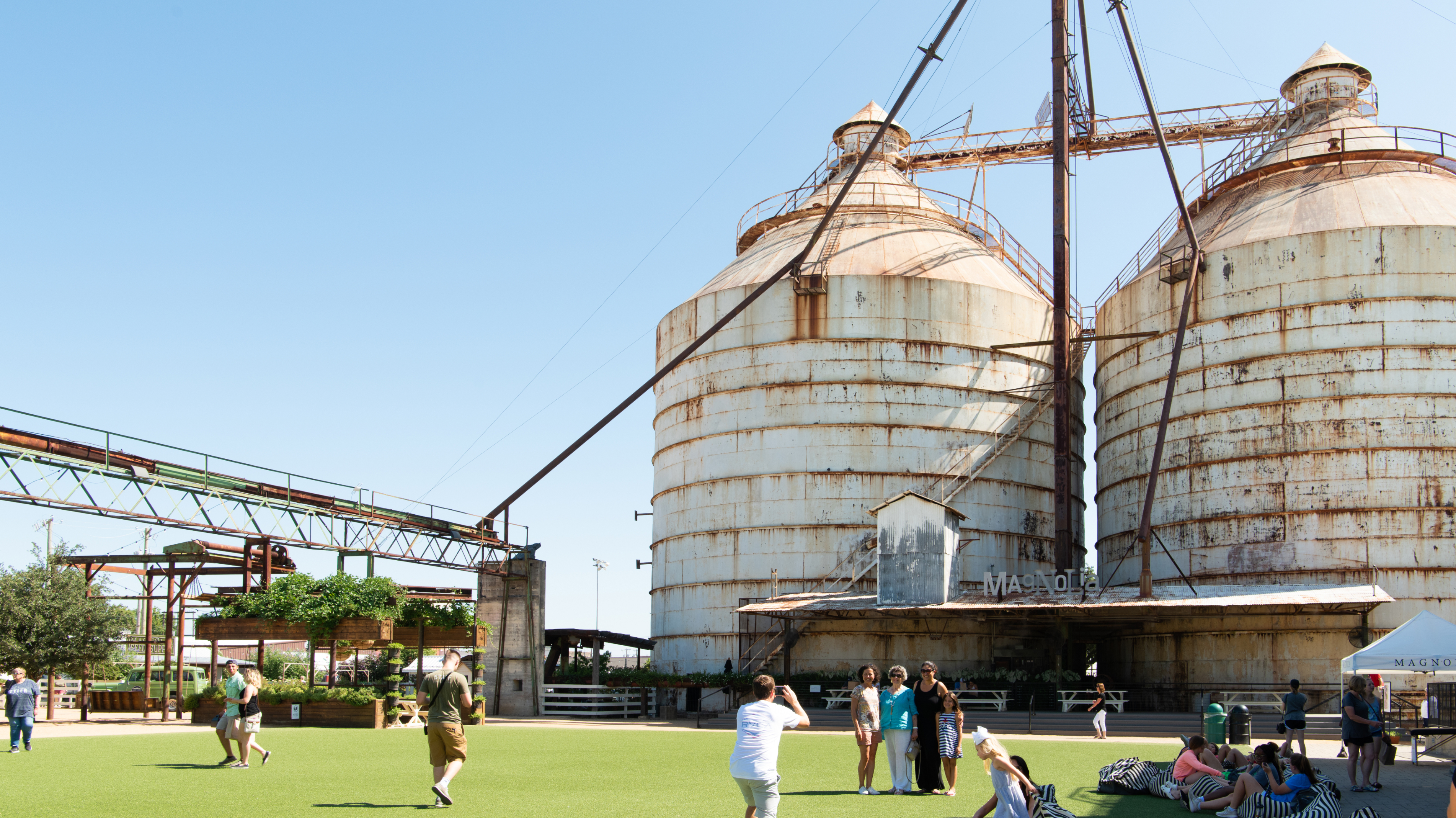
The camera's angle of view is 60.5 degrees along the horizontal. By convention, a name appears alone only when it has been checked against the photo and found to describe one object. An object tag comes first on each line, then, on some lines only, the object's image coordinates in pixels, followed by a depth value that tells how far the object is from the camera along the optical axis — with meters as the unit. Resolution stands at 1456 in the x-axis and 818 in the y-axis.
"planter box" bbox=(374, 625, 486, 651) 32.69
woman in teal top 14.71
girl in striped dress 14.44
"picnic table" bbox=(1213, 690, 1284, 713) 32.07
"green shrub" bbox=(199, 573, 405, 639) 30.08
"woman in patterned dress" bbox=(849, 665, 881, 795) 14.77
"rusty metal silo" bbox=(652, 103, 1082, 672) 39.03
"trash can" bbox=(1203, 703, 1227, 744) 21.36
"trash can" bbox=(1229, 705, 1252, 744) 22.30
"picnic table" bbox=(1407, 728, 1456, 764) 18.05
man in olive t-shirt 12.93
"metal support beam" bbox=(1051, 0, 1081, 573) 37.31
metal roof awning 29.55
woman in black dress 14.54
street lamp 40.44
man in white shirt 9.73
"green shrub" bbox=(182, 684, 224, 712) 29.59
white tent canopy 19.23
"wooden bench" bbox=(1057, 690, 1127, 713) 32.41
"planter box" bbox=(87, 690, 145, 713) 39.69
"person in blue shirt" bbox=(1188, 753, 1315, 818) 11.77
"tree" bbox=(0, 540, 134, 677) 34.09
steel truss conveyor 28.11
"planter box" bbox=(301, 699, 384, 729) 27.73
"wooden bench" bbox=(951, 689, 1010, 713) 32.72
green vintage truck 41.03
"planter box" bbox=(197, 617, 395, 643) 30.34
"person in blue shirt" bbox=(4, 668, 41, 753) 19.53
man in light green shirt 16.64
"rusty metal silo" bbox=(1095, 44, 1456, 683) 33.12
